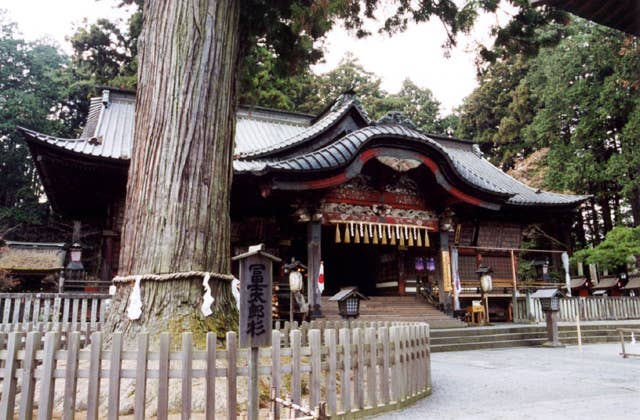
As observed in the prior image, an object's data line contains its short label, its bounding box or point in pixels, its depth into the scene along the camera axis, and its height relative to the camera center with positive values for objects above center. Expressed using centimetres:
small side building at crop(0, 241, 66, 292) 2112 +176
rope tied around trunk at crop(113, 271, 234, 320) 474 +15
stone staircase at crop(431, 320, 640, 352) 1163 -103
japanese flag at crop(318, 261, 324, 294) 1272 +51
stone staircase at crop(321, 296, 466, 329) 1359 -38
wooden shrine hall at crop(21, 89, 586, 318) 1253 +302
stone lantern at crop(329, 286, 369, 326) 993 -6
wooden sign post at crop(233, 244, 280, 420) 361 -4
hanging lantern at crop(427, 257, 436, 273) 1694 +119
